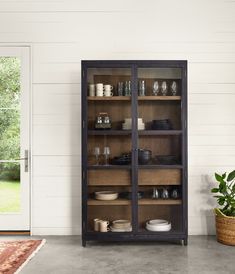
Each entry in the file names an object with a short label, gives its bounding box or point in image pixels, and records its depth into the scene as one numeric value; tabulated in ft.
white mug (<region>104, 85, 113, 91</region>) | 13.51
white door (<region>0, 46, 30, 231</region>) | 15.03
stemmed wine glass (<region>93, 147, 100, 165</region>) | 13.58
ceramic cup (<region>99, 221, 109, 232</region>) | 13.47
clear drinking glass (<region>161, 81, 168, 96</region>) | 13.51
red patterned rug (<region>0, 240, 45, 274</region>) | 11.09
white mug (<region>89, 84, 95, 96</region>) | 13.47
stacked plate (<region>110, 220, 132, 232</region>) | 13.46
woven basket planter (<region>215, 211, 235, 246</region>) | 13.32
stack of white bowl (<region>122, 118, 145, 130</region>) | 13.48
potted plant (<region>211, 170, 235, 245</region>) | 13.35
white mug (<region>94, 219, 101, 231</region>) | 13.52
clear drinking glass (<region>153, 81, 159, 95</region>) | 13.51
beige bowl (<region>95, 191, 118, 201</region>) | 13.55
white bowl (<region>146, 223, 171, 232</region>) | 13.41
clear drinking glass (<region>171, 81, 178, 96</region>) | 13.48
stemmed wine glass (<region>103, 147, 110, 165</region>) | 13.58
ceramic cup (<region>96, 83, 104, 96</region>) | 13.48
